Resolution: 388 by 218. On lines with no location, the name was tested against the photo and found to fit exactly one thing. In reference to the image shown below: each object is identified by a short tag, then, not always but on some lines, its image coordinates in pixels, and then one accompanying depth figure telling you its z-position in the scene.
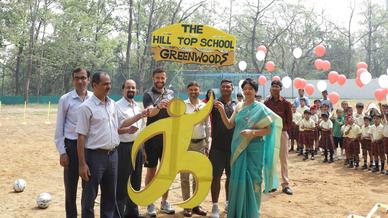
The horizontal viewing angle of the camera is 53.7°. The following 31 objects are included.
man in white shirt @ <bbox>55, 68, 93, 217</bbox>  3.69
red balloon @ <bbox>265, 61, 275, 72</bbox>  13.36
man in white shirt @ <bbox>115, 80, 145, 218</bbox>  4.21
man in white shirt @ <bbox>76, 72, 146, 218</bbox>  3.39
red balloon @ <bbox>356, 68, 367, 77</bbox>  9.65
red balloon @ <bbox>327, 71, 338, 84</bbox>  11.33
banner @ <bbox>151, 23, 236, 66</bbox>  4.18
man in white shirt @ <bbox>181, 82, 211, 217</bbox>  4.60
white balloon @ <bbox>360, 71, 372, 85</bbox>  9.20
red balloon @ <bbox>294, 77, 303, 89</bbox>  11.44
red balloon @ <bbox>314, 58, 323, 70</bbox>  12.74
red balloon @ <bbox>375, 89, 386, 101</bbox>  8.09
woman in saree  3.97
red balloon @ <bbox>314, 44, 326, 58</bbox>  12.92
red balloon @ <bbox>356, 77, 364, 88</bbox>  9.74
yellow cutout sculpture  4.03
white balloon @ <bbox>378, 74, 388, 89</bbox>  7.96
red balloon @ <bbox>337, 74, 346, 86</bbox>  11.32
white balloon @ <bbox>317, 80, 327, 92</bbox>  11.24
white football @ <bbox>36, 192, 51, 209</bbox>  4.92
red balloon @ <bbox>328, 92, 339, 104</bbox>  10.22
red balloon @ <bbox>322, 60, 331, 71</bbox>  12.53
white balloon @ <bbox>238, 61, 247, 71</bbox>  12.95
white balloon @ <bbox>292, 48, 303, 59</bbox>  13.14
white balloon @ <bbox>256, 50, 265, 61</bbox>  13.28
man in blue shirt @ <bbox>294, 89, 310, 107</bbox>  9.86
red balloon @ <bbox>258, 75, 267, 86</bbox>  13.75
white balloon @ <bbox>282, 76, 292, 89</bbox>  11.75
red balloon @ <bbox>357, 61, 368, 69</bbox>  10.50
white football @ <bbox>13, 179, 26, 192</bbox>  5.68
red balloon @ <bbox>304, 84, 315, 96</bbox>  11.84
